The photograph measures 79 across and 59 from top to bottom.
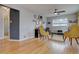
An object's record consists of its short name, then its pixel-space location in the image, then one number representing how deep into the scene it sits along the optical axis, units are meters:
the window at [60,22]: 5.32
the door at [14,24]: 3.17
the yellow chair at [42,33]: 3.62
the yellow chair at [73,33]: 2.77
